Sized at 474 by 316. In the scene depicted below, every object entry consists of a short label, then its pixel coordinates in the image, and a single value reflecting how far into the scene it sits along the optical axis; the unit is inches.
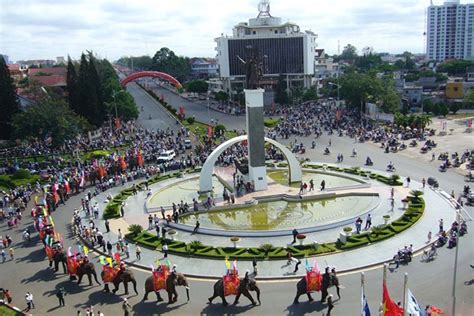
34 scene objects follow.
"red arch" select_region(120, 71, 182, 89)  4202.8
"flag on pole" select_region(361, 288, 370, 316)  674.2
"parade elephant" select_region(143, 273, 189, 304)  923.4
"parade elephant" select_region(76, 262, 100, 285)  1025.5
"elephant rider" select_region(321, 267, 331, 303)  889.5
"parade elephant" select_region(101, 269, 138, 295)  967.0
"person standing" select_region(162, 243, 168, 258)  1159.6
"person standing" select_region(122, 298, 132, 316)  856.9
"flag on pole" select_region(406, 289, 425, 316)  664.4
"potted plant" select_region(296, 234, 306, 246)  1146.0
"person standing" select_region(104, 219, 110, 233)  1364.4
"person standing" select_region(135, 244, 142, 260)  1160.8
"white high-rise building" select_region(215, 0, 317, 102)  4493.1
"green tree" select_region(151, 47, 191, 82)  6613.2
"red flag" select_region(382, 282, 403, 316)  666.8
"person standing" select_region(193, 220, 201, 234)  1326.3
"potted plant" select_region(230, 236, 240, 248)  1165.1
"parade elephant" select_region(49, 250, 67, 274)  1096.8
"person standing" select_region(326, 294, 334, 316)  840.5
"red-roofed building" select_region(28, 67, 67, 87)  3790.4
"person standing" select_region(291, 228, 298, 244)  1206.9
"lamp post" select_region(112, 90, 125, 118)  3086.1
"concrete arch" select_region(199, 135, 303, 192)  1662.2
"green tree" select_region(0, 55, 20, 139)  2684.5
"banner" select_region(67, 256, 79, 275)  1045.2
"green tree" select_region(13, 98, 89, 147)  2349.9
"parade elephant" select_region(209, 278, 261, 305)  900.0
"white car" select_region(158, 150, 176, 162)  2224.4
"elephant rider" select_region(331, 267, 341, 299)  902.4
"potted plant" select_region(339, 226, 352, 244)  1166.2
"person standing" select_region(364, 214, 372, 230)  1280.4
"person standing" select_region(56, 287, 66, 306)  946.1
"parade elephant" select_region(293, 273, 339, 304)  890.1
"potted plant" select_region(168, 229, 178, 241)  1274.6
